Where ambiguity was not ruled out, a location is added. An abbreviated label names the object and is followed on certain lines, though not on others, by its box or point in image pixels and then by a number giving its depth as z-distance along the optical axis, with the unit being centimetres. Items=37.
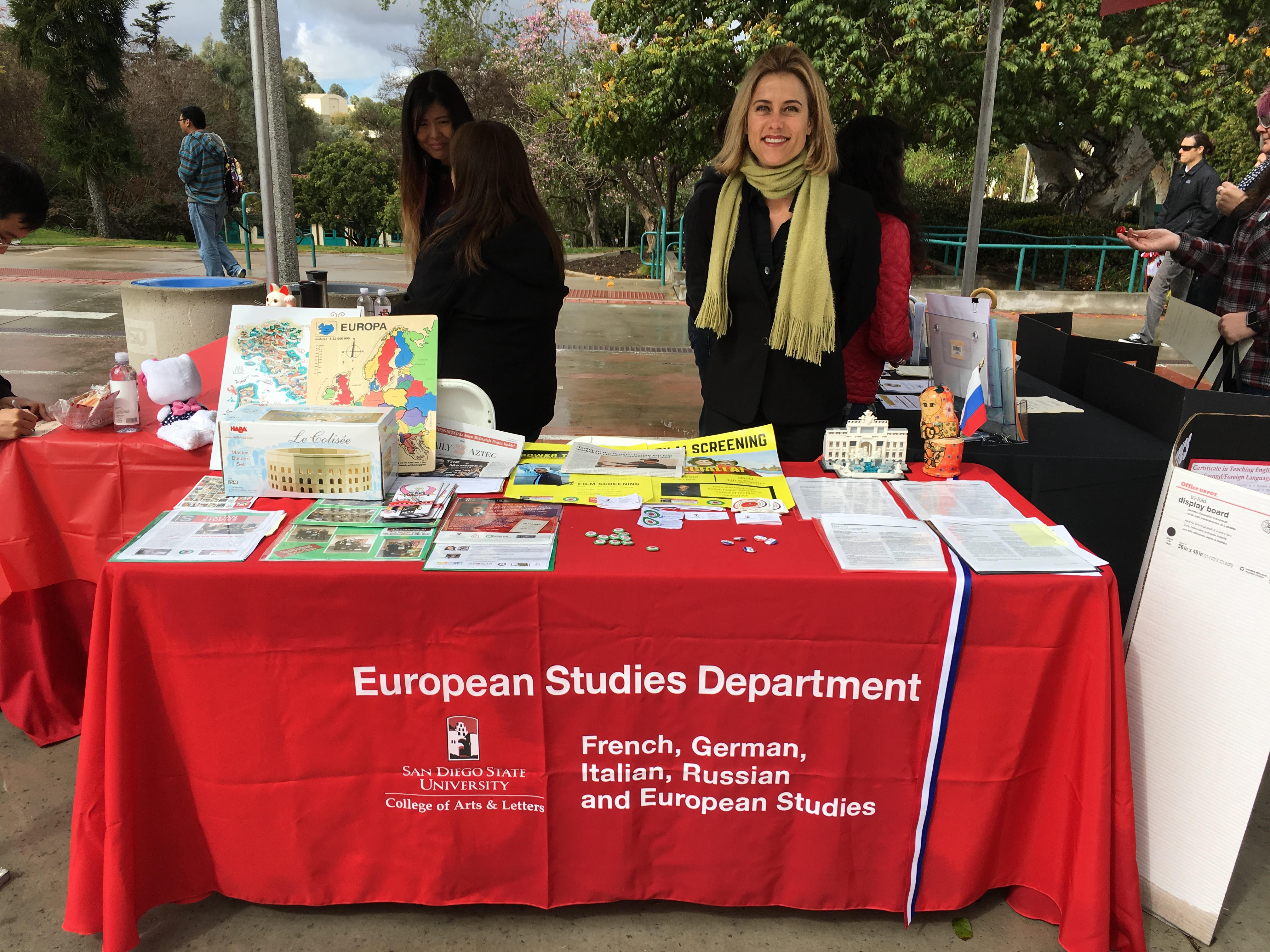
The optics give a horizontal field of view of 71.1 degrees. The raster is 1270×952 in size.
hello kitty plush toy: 241
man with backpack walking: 816
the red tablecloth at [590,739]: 177
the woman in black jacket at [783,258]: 256
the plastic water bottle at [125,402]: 251
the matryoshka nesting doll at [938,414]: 237
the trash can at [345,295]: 440
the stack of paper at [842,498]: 212
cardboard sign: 182
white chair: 245
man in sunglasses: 719
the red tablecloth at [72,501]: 242
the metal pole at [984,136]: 488
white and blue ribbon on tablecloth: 175
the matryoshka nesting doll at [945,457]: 240
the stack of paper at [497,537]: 180
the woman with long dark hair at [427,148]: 342
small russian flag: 250
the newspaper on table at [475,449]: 240
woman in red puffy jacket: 282
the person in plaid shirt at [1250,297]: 313
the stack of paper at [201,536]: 179
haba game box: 205
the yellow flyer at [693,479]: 220
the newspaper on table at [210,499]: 207
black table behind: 276
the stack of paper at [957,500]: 212
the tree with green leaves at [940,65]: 1045
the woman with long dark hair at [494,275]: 273
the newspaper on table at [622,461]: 238
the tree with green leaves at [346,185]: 3041
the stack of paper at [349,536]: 182
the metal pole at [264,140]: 451
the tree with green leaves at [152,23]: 2681
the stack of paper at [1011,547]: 179
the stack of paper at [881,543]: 180
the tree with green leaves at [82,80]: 2153
